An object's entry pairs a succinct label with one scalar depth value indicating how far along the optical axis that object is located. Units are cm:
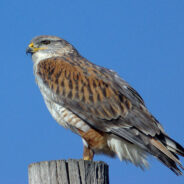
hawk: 1199
